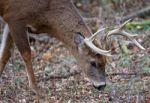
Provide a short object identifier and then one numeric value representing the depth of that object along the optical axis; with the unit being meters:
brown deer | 15.15
